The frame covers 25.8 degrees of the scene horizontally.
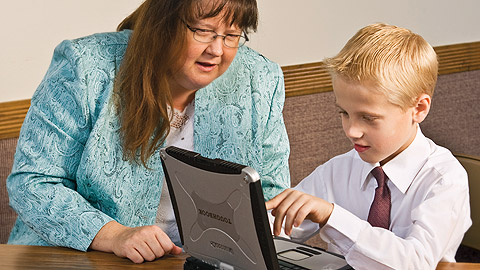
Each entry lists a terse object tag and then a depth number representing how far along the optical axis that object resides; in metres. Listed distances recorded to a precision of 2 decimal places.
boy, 1.98
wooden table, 2.03
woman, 2.24
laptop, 1.78
